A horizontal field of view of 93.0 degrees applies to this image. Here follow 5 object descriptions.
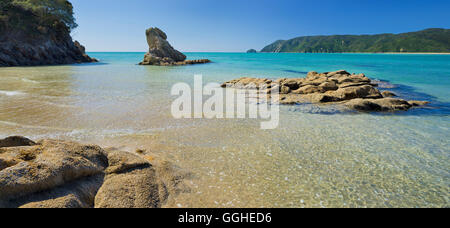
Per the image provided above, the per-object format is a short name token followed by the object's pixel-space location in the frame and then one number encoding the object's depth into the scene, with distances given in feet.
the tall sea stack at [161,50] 169.00
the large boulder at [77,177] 9.60
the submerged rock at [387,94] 47.52
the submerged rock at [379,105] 34.68
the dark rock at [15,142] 13.17
